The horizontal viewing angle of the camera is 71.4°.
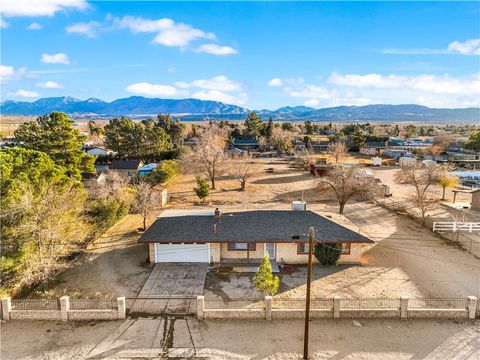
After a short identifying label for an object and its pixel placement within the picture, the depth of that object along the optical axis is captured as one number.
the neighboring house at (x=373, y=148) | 90.85
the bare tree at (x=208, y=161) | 49.03
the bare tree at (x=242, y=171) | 49.34
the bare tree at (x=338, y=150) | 70.44
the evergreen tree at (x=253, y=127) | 109.12
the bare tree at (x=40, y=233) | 17.67
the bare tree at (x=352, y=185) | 35.47
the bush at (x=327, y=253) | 22.53
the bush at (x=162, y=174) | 48.28
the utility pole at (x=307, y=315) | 13.17
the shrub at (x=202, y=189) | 40.66
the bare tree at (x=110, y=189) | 32.76
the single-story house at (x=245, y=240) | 22.36
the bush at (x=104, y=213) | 27.91
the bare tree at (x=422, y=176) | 31.66
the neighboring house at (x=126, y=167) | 56.31
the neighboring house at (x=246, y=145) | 101.72
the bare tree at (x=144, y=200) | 30.17
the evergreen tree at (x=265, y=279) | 17.22
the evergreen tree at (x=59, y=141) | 36.22
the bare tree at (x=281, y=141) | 88.69
